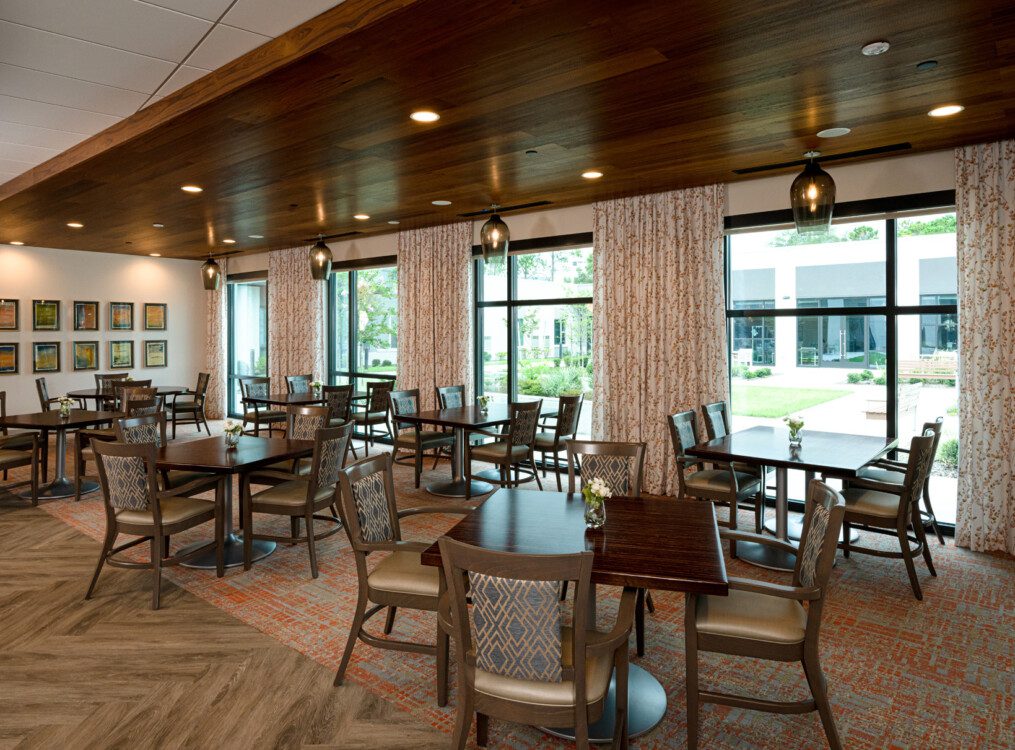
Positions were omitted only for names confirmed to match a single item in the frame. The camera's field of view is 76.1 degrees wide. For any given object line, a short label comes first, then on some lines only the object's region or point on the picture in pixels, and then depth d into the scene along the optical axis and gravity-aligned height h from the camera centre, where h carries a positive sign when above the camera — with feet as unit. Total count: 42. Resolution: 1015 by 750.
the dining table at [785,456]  13.78 -2.05
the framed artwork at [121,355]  34.37 +0.50
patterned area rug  8.59 -4.74
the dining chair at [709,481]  15.23 -2.85
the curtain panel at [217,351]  37.06 +0.78
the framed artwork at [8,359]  30.58 +0.24
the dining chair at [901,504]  12.93 -2.96
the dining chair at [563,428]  20.59 -2.08
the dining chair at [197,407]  30.70 -2.02
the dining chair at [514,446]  19.72 -2.60
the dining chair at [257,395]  27.50 -1.31
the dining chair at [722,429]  16.27 -1.79
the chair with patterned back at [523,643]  6.46 -2.95
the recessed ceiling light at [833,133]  14.14 +5.12
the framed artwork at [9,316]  30.60 +2.31
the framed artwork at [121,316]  34.30 +2.56
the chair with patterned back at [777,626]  7.82 -3.28
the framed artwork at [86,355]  33.12 +0.46
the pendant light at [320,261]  22.12 +3.56
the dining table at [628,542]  7.69 -2.42
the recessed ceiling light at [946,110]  12.72 +5.03
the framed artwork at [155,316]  35.76 +2.67
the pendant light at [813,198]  12.21 +3.15
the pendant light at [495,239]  17.54 +3.40
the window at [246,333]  36.99 +1.84
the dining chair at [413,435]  21.76 -2.48
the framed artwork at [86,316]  32.99 +2.46
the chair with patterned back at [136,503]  12.47 -2.74
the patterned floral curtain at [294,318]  32.14 +2.35
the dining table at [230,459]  13.97 -2.11
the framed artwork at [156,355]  35.83 +0.53
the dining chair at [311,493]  14.08 -2.89
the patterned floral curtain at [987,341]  15.31 +0.55
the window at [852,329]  17.17 +0.99
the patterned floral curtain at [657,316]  19.72 +1.54
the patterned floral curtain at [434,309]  25.99 +2.30
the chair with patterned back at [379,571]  9.33 -3.12
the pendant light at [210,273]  27.35 +3.86
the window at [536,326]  23.82 +1.50
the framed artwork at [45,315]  31.60 +2.43
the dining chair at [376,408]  26.66 -1.81
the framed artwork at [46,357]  31.65 +0.37
